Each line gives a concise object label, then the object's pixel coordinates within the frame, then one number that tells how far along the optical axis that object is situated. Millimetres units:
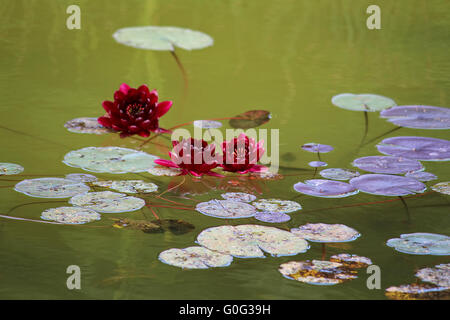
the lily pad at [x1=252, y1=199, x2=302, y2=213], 3613
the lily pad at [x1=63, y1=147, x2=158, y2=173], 4090
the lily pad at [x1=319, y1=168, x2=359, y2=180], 4133
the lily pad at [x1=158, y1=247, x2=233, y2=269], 2990
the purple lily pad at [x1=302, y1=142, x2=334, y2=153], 4637
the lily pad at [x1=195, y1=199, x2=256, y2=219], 3531
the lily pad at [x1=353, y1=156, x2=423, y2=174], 4246
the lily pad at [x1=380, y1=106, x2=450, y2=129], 5059
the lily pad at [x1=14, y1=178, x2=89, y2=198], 3664
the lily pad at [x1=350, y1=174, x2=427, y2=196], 3939
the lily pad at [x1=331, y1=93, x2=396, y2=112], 5348
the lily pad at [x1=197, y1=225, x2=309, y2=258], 3145
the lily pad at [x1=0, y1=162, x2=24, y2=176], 4004
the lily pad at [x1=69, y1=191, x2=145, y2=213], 3518
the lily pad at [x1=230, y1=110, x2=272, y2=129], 5066
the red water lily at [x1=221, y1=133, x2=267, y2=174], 4187
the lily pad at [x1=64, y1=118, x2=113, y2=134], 4828
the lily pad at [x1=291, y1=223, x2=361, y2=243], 3320
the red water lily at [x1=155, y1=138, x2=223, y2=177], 4105
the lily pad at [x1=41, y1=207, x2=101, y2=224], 3393
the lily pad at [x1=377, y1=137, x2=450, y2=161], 4492
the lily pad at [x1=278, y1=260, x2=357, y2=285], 2904
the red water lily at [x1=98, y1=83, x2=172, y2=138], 4801
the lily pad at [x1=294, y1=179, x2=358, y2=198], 3891
